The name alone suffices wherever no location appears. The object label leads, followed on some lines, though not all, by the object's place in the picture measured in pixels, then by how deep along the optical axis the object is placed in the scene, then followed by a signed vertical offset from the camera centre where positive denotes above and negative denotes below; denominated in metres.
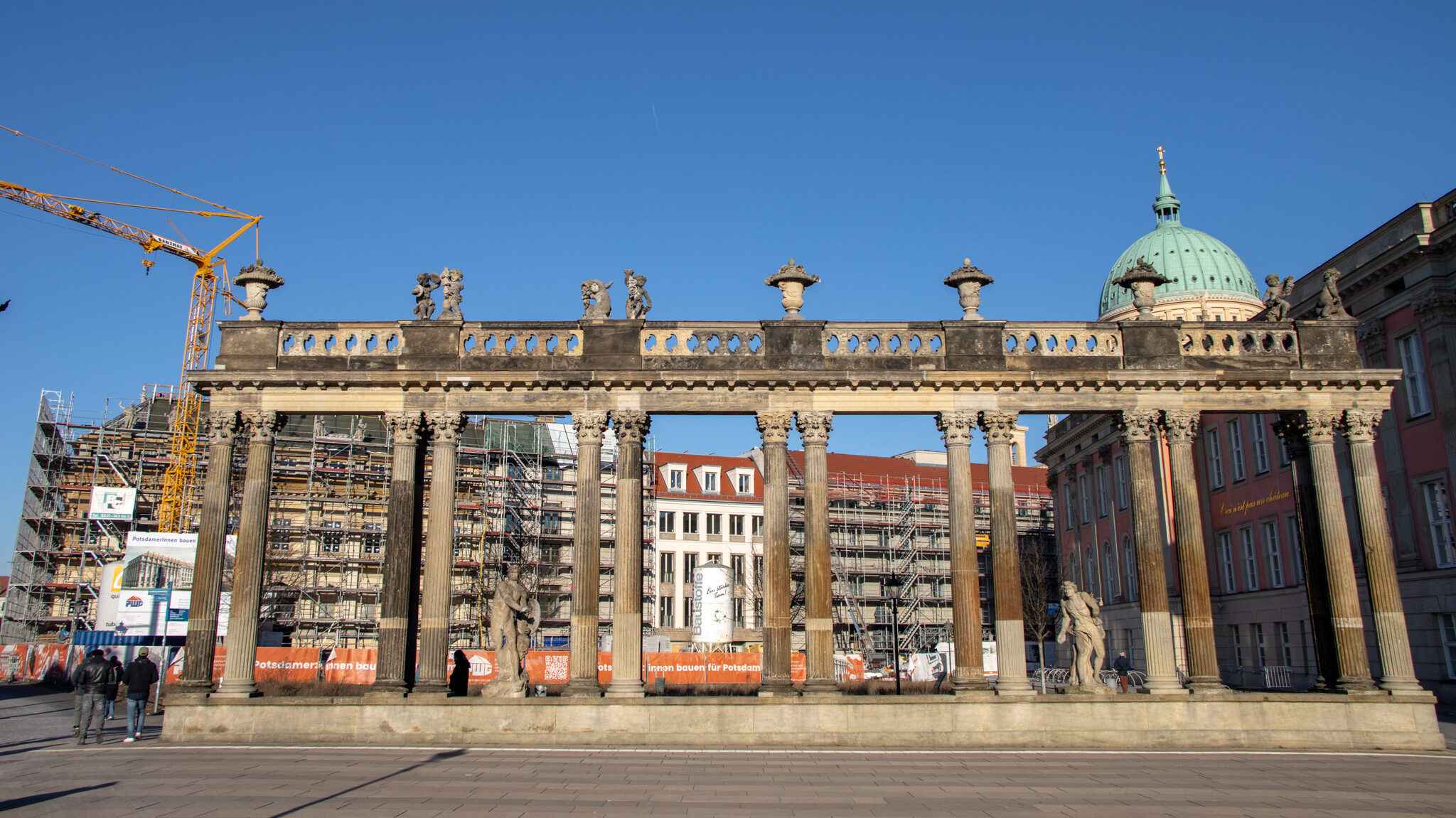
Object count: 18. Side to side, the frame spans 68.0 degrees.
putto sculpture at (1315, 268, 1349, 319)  25.50 +7.68
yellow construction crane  58.62 +19.98
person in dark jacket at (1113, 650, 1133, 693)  35.00 -0.91
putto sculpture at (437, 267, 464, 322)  25.33 +8.29
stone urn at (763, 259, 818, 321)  25.39 +8.33
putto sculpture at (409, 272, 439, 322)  25.53 +8.29
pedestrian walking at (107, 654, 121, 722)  22.00 -0.55
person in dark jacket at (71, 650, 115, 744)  21.67 -0.60
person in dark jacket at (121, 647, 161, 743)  22.28 -0.65
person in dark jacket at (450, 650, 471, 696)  25.14 -0.63
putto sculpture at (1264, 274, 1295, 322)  25.78 +7.95
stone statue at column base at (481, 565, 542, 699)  23.83 +0.44
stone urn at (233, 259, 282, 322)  25.53 +8.61
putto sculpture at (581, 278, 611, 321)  25.36 +8.01
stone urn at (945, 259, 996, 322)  25.42 +8.25
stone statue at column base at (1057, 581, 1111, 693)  23.86 +0.07
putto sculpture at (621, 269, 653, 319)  25.25 +8.06
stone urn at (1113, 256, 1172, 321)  25.59 +8.32
